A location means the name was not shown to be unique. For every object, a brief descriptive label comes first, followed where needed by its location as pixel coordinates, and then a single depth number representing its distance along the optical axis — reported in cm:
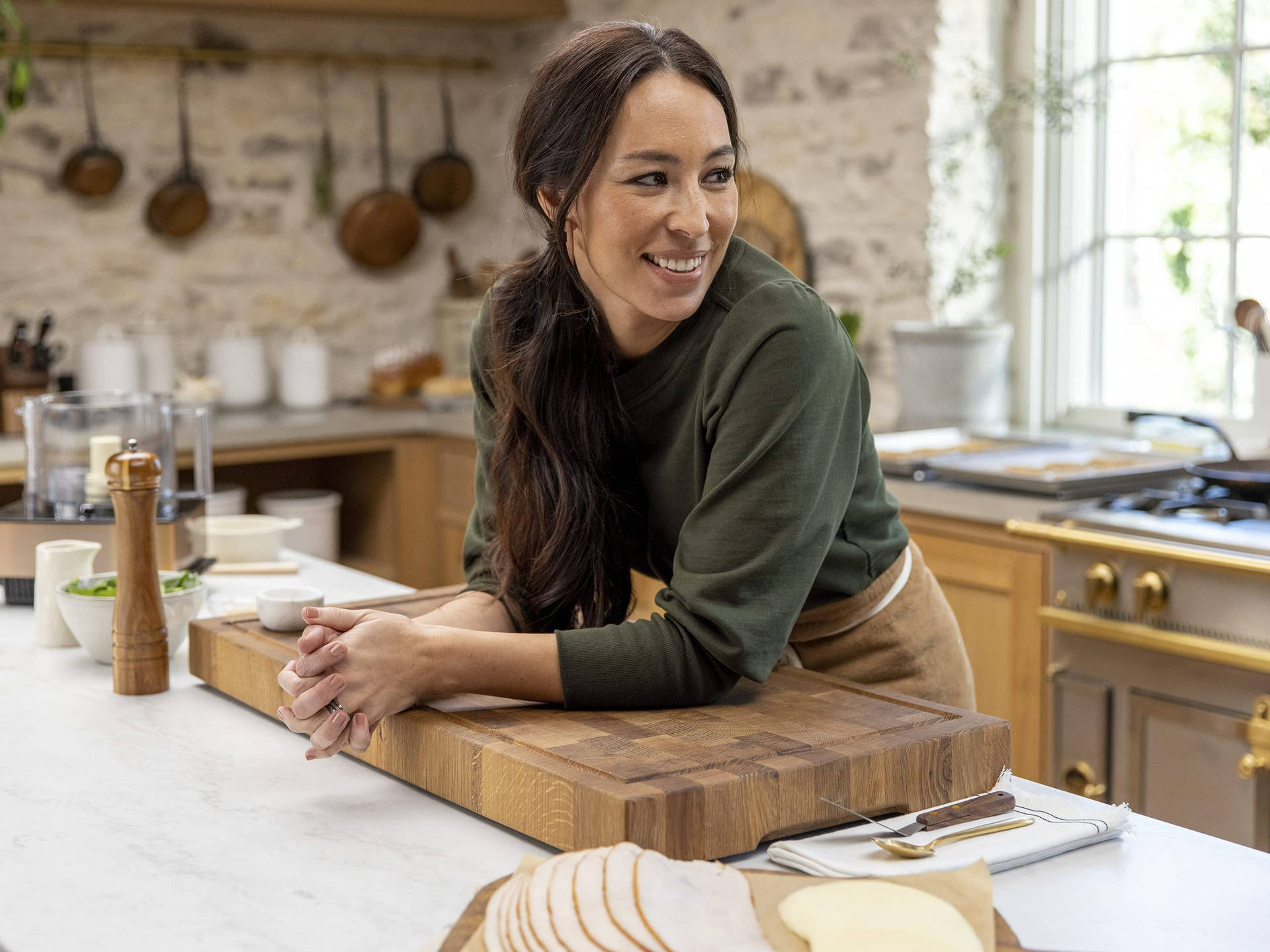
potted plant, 344
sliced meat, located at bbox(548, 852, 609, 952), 89
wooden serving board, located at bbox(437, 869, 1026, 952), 94
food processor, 206
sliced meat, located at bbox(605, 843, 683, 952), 90
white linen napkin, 110
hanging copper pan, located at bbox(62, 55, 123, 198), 414
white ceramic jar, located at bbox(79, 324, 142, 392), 405
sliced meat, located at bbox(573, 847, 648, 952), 90
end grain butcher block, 112
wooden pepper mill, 158
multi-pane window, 322
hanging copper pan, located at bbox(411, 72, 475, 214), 481
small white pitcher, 188
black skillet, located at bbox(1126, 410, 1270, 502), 256
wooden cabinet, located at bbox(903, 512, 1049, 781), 264
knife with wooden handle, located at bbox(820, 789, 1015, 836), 118
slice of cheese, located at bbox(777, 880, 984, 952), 91
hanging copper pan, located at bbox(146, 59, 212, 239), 430
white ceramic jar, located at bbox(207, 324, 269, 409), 436
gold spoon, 112
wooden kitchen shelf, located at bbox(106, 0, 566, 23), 411
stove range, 227
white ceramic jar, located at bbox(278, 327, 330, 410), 442
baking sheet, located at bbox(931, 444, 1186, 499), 265
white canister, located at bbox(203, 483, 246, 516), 377
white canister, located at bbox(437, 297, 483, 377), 470
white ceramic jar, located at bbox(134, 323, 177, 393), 424
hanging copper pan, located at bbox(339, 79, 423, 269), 468
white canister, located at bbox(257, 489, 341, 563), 404
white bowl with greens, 174
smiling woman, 137
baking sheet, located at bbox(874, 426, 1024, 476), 293
